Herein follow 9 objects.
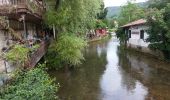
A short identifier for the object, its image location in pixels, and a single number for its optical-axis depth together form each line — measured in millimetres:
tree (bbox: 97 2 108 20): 26295
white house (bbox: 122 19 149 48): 12386
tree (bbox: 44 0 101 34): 8400
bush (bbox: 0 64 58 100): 3572
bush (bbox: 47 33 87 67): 8323
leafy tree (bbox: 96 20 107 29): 25055
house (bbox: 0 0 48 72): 6006
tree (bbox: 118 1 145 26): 20284
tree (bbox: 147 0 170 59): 9102
